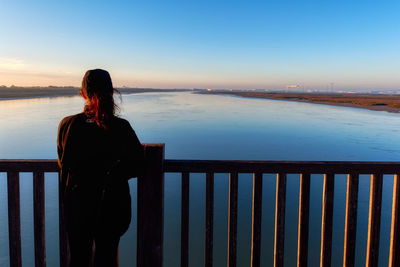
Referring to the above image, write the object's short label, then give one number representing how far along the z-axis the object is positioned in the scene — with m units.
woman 1.83
